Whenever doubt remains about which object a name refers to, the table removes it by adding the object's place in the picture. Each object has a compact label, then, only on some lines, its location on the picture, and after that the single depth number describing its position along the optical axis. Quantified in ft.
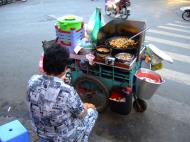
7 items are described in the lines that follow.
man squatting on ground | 7.36
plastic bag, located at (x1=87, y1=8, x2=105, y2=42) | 13.24
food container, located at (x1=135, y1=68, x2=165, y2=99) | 12.44
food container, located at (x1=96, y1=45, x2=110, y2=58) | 12.50
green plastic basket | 13.10
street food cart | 12.34
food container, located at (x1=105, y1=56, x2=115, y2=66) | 12.07
